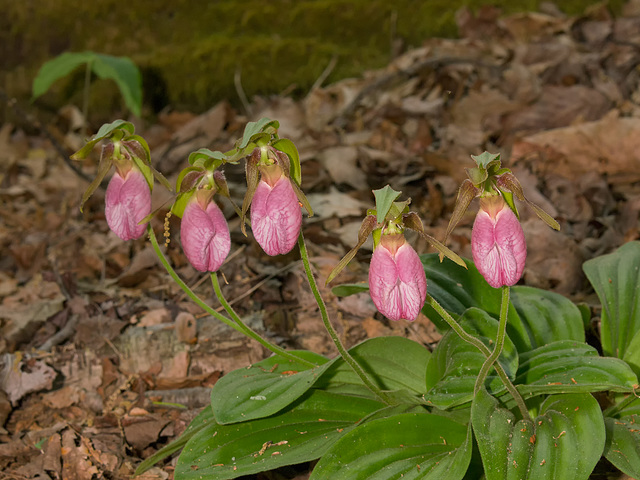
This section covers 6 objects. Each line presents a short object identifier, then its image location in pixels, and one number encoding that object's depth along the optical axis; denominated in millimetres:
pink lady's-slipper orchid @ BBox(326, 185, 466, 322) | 1515
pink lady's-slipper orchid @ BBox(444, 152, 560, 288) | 1495
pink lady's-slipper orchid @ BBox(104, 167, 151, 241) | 1789
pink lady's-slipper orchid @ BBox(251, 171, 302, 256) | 1584
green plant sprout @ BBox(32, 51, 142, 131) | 3789
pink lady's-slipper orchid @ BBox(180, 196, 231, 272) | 1700
